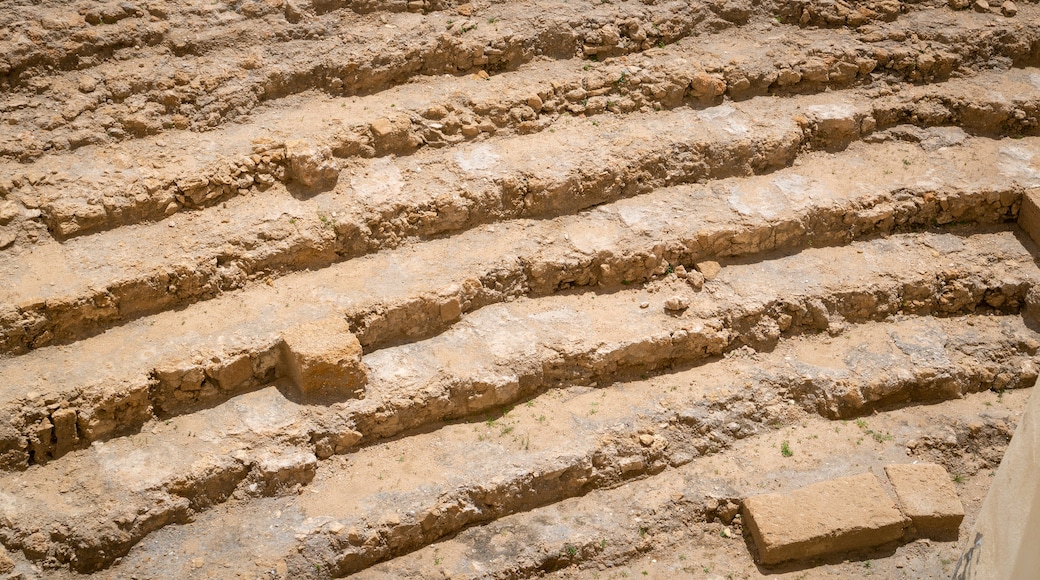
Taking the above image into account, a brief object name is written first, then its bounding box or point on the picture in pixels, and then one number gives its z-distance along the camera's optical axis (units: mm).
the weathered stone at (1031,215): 9117
